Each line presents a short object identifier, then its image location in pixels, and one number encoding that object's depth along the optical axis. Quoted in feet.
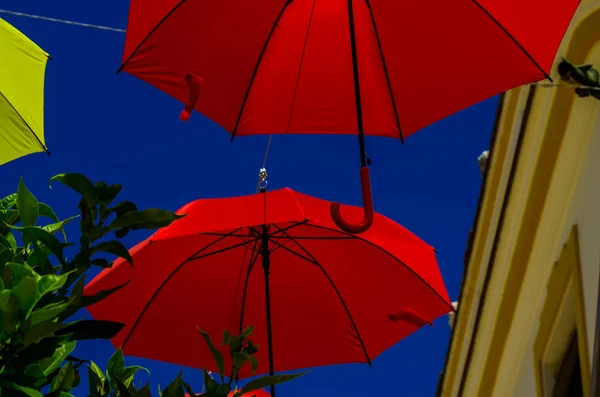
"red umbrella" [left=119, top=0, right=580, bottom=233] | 11.07
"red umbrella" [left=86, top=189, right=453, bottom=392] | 15.81
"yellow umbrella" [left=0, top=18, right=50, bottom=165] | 14.21
